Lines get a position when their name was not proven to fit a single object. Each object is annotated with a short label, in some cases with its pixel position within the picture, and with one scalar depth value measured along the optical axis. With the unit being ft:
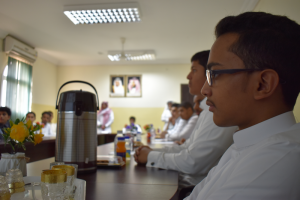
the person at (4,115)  12.01
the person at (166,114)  24.06
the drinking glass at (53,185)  2.02
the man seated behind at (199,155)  4.33
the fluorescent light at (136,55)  18.71
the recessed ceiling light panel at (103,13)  12.35
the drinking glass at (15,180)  2.51
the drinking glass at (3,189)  2.09
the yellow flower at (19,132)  2.94
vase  2.96
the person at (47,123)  18.12
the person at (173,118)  18.17
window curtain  18.17
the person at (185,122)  12.72
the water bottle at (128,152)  5.80
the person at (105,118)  23.95
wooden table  2.68
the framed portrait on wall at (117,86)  25.57
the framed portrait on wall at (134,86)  25.50
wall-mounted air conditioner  17.38
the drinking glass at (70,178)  2.28
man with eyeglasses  1.68
